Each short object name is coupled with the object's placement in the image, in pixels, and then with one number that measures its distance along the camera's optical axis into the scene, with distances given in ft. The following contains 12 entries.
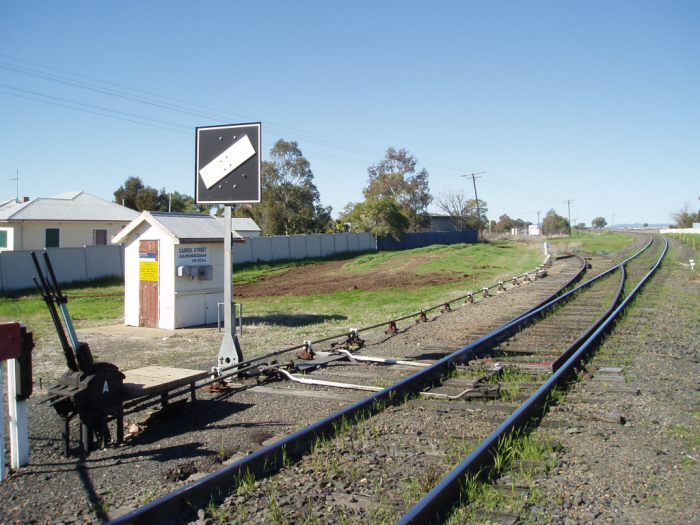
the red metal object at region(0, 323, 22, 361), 14.94
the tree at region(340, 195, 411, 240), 171.83
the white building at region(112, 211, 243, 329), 43.88
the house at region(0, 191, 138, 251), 106.73
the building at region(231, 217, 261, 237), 163.04
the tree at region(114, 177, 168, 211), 222.07
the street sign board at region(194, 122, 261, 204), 26.25
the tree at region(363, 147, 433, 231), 246.06
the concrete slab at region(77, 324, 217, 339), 42.04
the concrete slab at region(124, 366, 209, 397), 18.30
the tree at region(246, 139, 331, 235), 186.60
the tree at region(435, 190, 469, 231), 256.32
